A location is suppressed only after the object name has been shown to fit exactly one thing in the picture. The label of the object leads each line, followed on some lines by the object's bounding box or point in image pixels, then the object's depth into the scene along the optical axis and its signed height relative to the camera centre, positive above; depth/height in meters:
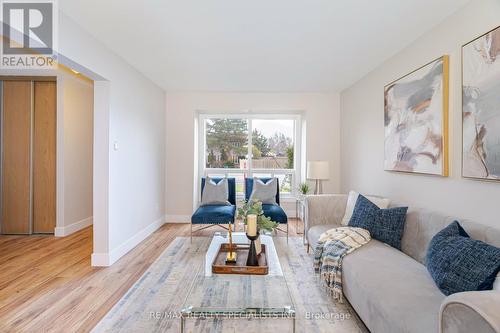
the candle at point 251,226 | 2.12 -0.50
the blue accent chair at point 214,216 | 3.76 -0.75
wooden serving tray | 1.96 -0.81
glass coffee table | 1.54 -0.85
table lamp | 4.14 -0.09
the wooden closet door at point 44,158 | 4.11 +0.08
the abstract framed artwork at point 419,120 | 2.29 +0.46
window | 5.33 +0.34
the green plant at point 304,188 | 4.59 -0.42
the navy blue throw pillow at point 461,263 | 1.38 -0.56
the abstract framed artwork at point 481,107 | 1.78 +0.43
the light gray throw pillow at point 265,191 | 4.27 -0.44
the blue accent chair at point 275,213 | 3.78 -0.71
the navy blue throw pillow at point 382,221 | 2.38 -0.54
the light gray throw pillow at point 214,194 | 4.26 -0.49
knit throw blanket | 2.19 -0.78
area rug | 1.90 -1.19
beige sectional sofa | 1.03 -0.75
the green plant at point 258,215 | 2.26 -0.45
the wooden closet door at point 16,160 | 4.05 +0.04
